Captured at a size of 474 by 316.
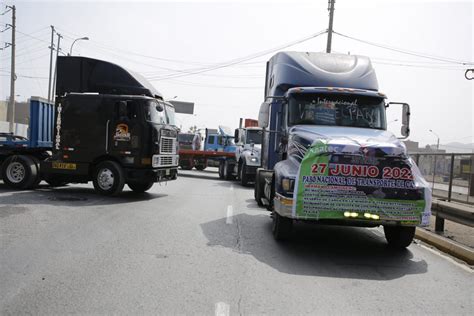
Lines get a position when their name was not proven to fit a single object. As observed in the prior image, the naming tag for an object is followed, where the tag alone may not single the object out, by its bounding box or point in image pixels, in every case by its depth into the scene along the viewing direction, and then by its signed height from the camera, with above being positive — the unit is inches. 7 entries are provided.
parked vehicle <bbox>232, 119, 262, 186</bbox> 717.3 -14.0
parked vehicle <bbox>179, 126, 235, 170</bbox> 966.4 -28.5
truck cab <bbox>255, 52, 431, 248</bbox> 262.7 -3.3
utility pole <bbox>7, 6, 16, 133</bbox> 1596.9 +150.6
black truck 489.4 +0.1
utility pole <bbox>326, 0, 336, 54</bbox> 1149.3 +333.6
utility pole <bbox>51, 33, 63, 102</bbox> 1826.0 +373.8
